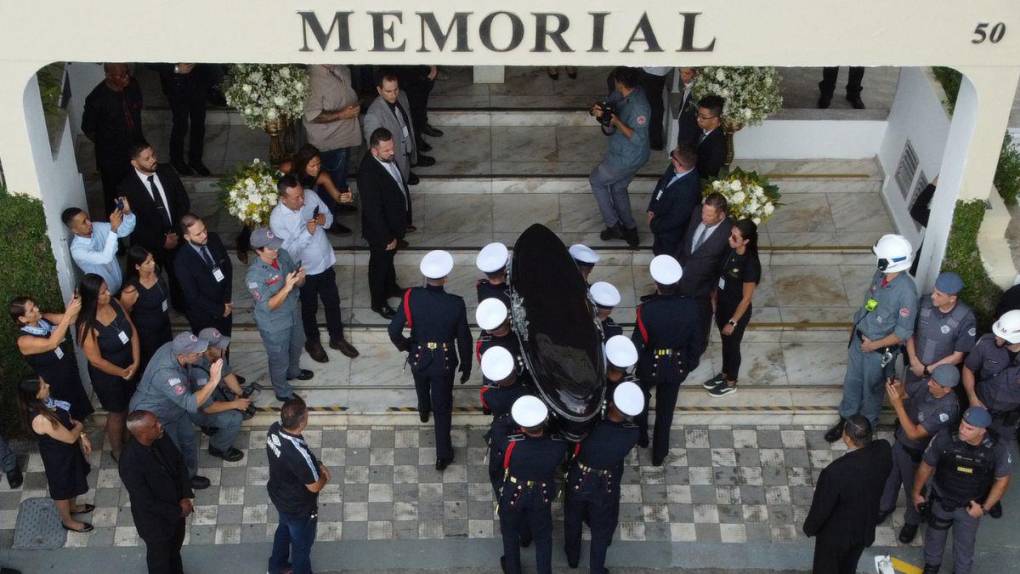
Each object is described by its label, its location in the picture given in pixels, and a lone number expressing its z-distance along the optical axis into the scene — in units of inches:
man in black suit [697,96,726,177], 387.5
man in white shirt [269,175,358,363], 362.6
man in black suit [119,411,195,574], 301.7
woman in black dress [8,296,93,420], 333.4
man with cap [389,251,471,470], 341.4
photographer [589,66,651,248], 396.2
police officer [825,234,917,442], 341.4
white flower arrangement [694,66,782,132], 396.8
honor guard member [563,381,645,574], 310.7
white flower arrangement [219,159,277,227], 370.3
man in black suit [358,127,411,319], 371.2
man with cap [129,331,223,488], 330.6
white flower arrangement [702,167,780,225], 375.6
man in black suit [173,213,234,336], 351.3
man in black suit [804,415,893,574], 308.8
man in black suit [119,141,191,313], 366.0
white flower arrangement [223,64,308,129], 384.5
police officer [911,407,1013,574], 317.1
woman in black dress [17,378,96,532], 323.6
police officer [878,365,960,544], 329.1
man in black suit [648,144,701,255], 373.1
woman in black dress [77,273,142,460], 337.4
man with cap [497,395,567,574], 306.0
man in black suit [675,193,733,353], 358.6
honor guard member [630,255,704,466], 337.1
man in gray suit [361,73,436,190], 392.5
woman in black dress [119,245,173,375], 346.0
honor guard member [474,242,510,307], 352.5
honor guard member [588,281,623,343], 346.3
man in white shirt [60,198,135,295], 349.1
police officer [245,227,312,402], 348.2
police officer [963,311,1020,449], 333.0
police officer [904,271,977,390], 346.3
